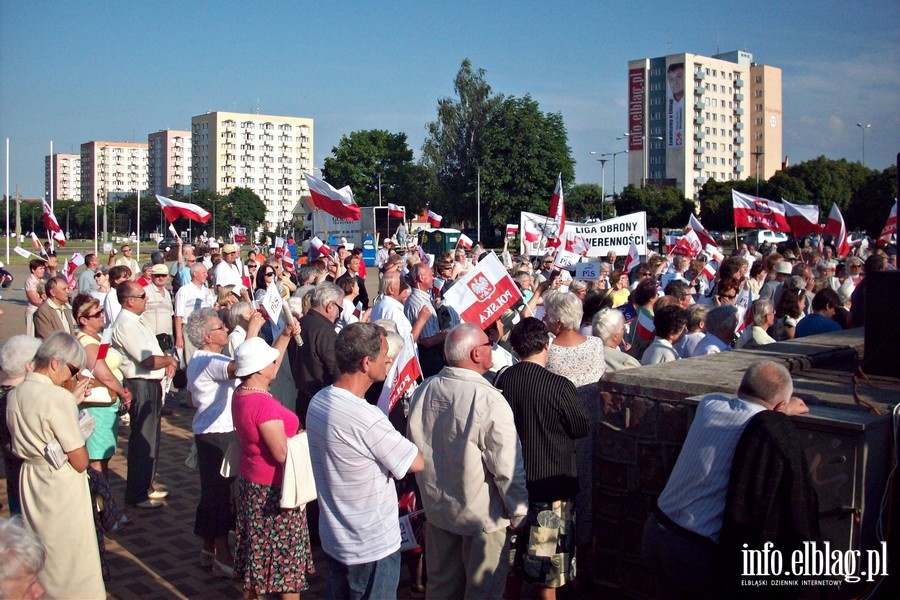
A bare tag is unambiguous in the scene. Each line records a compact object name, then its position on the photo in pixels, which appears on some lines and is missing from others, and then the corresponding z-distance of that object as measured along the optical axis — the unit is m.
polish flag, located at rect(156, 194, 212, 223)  17.58
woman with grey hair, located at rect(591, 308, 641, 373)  6.05
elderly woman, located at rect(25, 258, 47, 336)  11.18
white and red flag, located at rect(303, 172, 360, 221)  16.55
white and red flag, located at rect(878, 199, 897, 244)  16.96
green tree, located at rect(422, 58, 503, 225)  68.50
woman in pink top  4.75
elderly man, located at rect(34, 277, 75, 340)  9.34
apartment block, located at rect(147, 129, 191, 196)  185.50
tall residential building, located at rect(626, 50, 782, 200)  118.81
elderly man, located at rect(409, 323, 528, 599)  4.25
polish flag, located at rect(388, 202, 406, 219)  35.12
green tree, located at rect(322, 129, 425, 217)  89.69
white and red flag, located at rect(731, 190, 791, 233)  18.66
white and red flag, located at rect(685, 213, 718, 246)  17.42
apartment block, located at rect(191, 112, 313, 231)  163.12
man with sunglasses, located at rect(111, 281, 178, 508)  7.23
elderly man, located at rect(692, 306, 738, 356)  6.63
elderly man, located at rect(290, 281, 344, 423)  6.70
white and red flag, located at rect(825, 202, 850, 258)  18.53
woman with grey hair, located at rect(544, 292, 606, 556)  5.30
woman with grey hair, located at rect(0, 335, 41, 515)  4.84
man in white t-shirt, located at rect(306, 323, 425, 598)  3.93
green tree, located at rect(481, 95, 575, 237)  66.62
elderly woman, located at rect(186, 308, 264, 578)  5.88
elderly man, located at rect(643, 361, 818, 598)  3.38
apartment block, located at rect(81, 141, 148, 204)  194.88
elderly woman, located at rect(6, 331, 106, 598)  4.57
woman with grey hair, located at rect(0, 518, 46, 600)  2.46
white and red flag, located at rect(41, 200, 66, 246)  20.70
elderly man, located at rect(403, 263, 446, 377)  7.41
